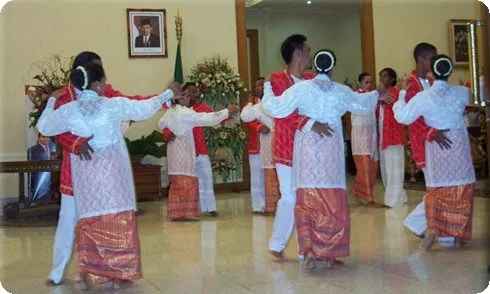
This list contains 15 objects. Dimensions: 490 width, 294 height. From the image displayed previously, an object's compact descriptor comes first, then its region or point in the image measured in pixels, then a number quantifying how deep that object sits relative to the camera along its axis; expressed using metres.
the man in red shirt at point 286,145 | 4.30
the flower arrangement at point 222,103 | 9.27
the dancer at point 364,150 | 7.40
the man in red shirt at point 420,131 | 4.36
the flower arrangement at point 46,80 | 8.02
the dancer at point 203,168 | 7.06
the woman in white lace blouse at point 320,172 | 3.96
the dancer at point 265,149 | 6.84
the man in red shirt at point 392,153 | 7.02
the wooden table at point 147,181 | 8.67
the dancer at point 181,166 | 6.79
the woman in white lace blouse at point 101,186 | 3.65
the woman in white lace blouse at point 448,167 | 4.32
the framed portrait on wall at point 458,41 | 10.75
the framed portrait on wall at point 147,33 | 9.59
